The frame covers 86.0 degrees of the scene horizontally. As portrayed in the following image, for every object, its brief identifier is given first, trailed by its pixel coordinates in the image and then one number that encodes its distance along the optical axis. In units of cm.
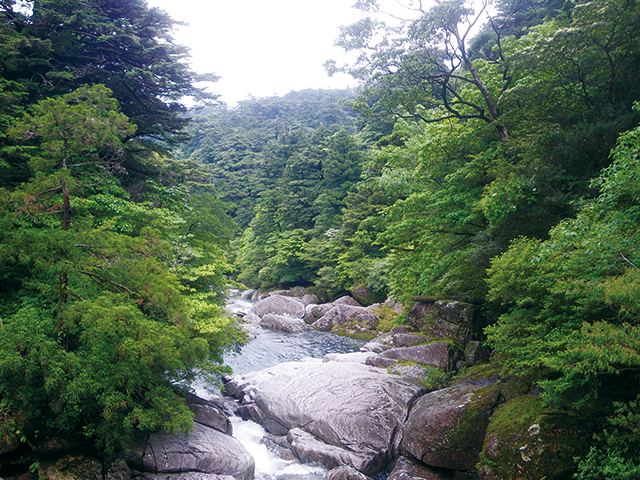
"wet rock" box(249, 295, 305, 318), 2197
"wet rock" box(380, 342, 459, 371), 1019
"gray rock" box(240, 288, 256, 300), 3256
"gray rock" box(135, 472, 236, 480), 624
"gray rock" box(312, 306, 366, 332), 1880
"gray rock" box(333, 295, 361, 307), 2163
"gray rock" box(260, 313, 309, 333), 1887
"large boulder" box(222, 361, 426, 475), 757
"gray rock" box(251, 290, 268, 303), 2992
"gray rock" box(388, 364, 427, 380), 1021
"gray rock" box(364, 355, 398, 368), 1134
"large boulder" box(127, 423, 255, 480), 647
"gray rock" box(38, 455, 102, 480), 545
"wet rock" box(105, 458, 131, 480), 591
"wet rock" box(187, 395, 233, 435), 837
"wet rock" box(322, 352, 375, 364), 1255
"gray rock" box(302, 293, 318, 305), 2540
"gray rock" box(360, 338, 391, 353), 1381
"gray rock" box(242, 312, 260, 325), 2047
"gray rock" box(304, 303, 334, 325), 2064
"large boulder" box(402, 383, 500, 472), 636
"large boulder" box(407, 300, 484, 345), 1064
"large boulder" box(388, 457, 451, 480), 649
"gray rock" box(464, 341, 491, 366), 964
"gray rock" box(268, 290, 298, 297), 2756
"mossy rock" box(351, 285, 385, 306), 2194
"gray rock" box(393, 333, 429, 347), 1240
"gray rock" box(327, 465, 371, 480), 679
